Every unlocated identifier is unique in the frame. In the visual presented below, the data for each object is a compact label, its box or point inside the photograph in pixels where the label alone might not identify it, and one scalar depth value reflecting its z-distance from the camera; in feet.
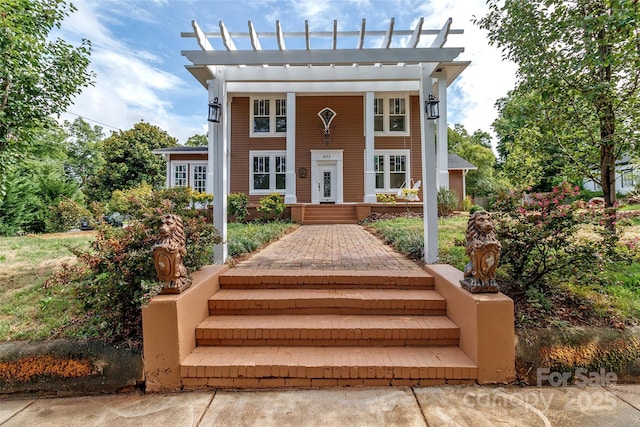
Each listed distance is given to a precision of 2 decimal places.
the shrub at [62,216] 36.11
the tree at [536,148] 14.28
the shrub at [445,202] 35.74
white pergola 13.05
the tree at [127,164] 81.46
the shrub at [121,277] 8.71
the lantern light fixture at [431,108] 13.19
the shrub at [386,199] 37.18
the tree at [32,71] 11.47
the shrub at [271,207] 34.47
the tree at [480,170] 68.95
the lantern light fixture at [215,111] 13.53
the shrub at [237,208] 34.88
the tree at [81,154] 102.32
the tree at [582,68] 11.89
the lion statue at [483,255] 8.36
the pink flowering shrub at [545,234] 9.91
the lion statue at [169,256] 8.27
